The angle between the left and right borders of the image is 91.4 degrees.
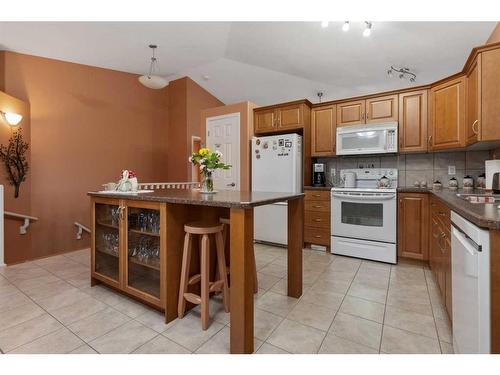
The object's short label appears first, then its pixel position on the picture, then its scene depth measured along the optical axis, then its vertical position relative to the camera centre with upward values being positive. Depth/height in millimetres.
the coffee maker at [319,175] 3668 +145
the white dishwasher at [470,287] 958 -453
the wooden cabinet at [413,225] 2756 -465
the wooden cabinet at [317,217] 3352 -453
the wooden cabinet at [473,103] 2104 +753
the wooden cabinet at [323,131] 3578 +813
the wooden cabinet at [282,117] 3621 +1058
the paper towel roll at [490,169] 2248 +149
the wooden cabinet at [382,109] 3168 +1008
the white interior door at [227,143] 4160 +736
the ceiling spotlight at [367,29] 2535 +1647
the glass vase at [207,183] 2037 +19
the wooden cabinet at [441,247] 1641 -496
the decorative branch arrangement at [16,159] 3156 +346
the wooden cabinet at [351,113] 3359 +1017
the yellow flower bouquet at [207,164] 1999 +175
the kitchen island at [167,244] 1390 -451
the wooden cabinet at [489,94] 2004 +759
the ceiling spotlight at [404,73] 3483 +1643
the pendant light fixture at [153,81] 3628 +1568
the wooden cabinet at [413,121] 3014 +803
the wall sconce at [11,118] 3090 +872
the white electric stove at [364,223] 2893 -469
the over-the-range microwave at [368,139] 3119 +620
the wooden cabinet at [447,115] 2549 +779
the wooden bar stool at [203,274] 1668 -636
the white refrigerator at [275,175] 3479 +155
